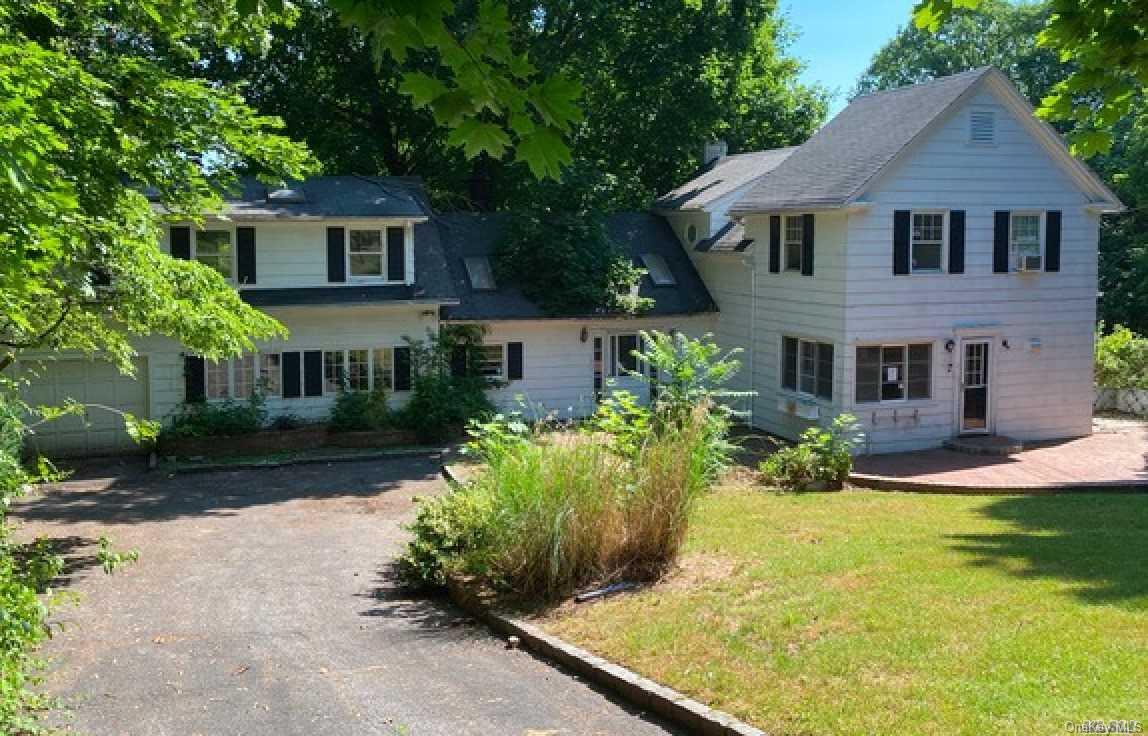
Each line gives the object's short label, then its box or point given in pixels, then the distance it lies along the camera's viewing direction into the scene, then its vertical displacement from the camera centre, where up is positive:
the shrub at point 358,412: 24.42 -2.38
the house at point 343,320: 23.70 -0.23
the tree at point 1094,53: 6.48 +1.63
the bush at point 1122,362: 28.59 -1.40
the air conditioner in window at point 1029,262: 24.17 +1.13
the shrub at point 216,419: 23.25 -2.44
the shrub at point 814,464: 19.25 -2.84
